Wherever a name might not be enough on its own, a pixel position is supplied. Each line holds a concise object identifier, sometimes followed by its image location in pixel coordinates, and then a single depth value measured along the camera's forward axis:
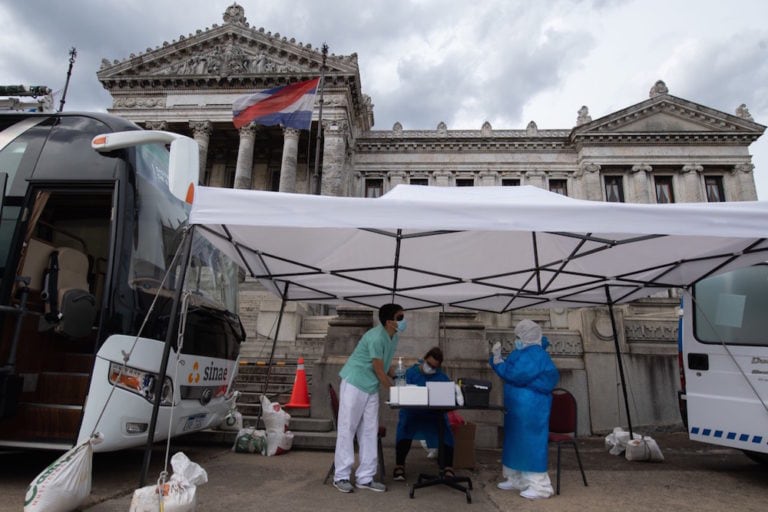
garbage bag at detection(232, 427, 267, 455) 6.45
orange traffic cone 8.54
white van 4.82
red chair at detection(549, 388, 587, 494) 5.31
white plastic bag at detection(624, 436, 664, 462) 6.56
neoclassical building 30.44
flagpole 20.19
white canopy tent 3.83
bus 4.09
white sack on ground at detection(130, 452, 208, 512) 3.25
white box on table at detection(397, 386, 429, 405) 4.62
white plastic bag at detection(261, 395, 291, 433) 6.39
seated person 5.21
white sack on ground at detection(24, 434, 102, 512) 3.39
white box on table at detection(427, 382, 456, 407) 4.61
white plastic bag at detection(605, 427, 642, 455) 6.99
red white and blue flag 19.88
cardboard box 5.67
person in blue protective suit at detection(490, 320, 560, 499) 4.71
